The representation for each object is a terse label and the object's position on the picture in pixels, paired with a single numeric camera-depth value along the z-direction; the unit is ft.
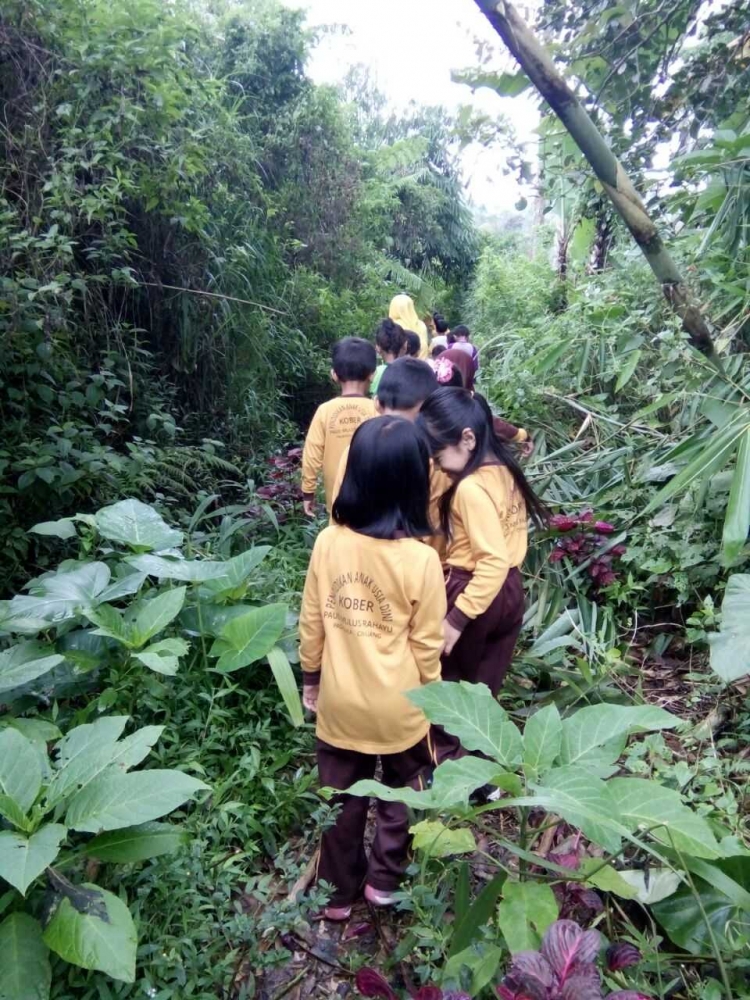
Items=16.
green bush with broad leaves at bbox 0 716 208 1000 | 4.24
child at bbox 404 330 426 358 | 16.01
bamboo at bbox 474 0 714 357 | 6.19
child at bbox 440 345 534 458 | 12.14
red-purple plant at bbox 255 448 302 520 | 13.73
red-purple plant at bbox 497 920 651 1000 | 3.11
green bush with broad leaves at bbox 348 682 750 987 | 3.77
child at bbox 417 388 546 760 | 7.01
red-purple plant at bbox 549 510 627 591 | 10.82
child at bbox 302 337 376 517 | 11.05
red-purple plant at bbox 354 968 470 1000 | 3.68
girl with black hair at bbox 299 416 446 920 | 5.73
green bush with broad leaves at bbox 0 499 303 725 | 6.91
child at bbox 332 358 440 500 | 9.75
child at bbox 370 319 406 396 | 14.82
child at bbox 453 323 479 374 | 19.50
